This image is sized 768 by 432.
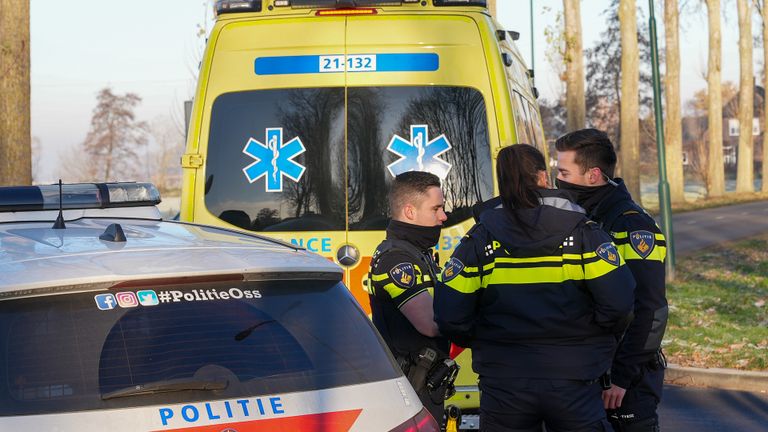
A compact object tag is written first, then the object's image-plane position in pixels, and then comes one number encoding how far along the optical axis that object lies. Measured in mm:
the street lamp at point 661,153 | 17453
